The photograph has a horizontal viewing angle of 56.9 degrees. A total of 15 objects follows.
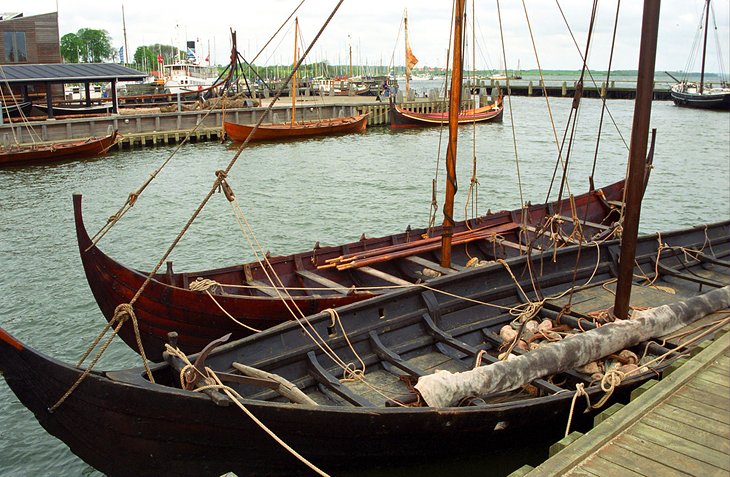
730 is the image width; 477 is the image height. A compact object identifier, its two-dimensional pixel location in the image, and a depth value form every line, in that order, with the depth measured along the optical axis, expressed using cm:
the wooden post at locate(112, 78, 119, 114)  4606
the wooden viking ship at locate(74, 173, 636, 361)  1097
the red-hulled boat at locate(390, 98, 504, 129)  5697
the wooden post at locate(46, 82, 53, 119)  4203
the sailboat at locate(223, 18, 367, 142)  4447
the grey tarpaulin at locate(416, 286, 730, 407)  814
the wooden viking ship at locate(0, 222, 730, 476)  705
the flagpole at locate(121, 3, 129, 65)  8388
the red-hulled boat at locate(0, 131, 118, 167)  3425
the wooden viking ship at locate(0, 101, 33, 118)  4325
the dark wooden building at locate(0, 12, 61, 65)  5028
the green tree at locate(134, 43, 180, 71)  13175
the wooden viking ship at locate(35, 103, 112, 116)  4466
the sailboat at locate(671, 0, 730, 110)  7445
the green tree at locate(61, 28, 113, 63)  11075
